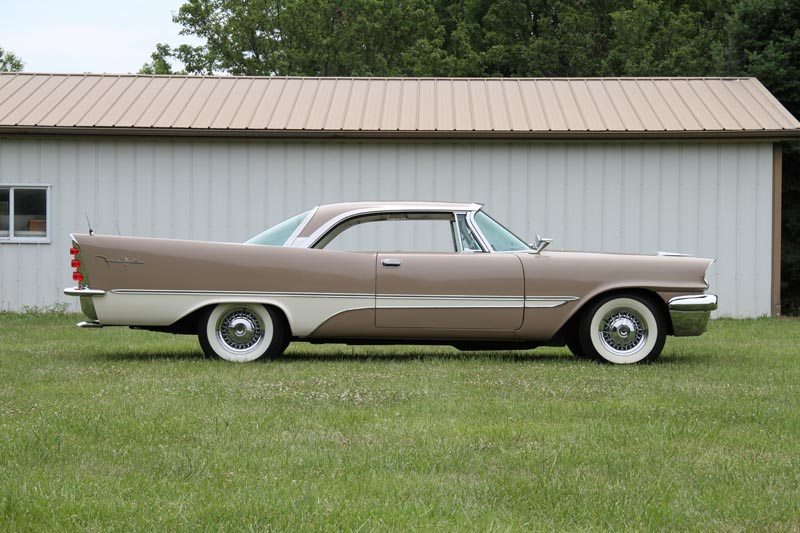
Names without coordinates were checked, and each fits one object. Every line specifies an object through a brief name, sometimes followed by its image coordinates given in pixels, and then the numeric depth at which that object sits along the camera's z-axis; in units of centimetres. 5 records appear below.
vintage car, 953
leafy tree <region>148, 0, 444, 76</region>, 3841
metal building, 1669
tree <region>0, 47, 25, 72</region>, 5706
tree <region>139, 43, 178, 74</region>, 4172
